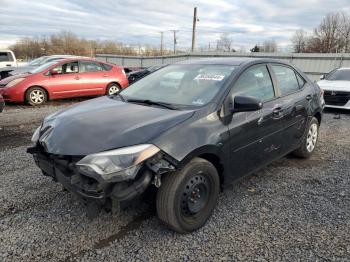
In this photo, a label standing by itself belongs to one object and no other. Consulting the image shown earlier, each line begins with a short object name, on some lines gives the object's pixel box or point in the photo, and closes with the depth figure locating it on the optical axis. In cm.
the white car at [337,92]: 875
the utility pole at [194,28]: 3300
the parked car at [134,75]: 1463
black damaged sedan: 232
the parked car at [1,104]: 668
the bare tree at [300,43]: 4656
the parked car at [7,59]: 1505
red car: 900
